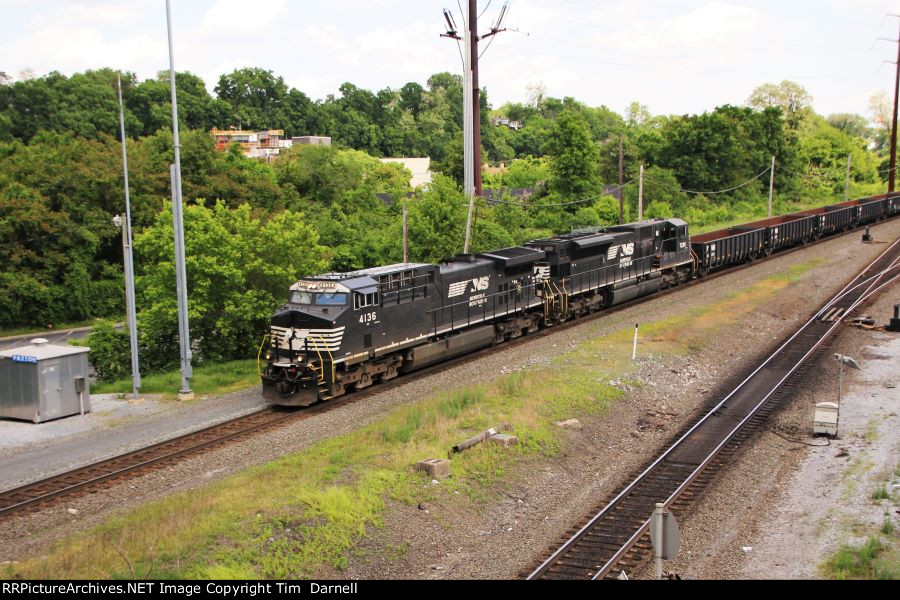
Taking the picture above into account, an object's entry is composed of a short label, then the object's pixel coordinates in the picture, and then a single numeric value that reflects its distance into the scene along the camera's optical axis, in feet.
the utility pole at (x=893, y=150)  260.83
